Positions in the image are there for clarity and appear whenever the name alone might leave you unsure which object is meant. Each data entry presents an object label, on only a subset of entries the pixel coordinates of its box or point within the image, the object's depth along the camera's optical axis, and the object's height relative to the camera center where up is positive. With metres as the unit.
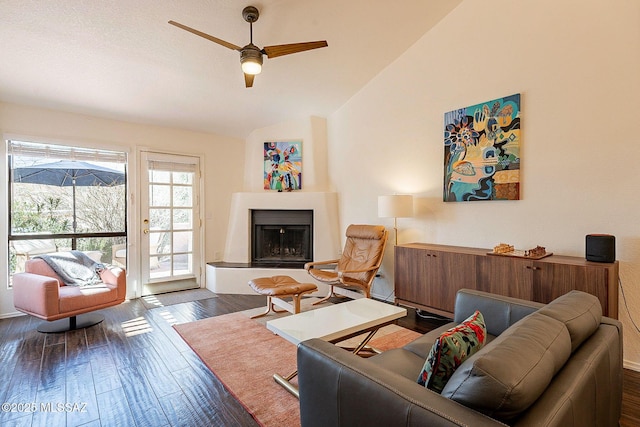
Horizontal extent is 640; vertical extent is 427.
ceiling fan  2.56 +1.28
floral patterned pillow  1.14 -0.53
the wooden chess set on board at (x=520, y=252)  2.64 -0.37
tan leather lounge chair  3.73 -0.66
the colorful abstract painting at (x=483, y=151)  3.02 +0.57
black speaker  2.31 -0.29
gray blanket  3.42 -0.60
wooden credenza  2.28 -0.56
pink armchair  2.97 -0.81
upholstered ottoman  3.22 -0.81
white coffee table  2.10 -0.80
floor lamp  3.64 +0.04
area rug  1.96 -1.18
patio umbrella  3.78 +0.46
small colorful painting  5.01 +0.70
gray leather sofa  0.91 -0.57
